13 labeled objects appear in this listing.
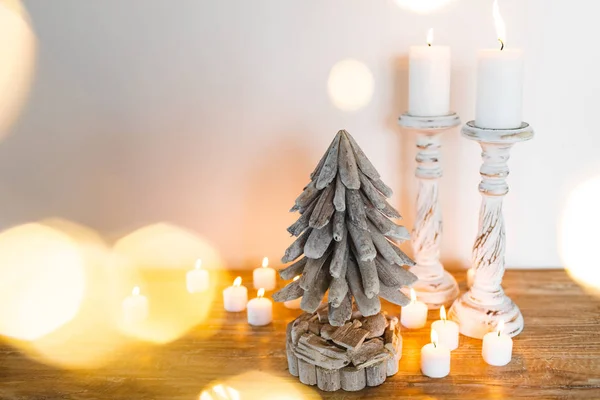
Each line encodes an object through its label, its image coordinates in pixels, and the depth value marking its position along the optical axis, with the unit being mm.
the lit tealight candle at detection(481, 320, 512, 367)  985
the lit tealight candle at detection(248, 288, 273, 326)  1146
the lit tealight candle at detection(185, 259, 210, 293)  1293
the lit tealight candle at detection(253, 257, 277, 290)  1294
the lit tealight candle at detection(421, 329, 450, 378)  956
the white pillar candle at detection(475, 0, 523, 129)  985
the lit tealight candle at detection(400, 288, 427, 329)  1113
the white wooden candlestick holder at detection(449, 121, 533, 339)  1047
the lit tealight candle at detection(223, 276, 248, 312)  1208
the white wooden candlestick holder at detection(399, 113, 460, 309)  1184
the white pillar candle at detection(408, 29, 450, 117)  1119
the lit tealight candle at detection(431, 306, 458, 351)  1042
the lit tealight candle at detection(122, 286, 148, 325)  1158
